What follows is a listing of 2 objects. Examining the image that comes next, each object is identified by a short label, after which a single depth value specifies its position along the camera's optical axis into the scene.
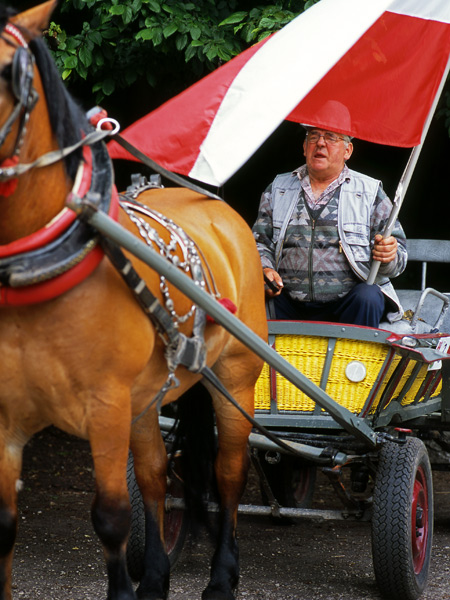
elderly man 8.10
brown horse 4.45
